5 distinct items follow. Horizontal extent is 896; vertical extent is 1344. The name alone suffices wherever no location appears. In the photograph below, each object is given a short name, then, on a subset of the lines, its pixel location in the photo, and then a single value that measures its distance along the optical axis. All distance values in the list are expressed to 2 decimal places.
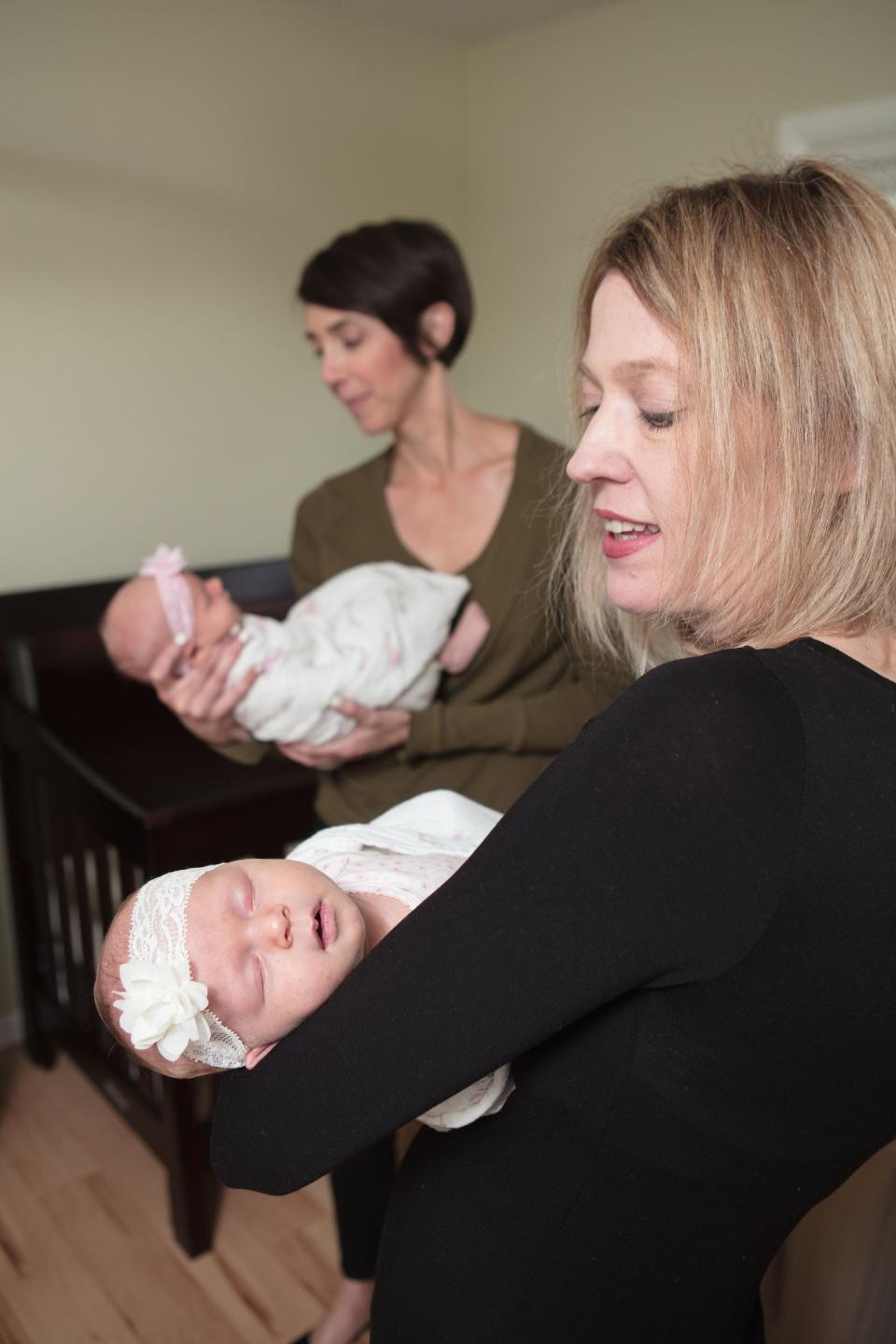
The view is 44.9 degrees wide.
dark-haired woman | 1.73
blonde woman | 0.65
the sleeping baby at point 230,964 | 0.85
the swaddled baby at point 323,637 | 1.74
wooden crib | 2.11
